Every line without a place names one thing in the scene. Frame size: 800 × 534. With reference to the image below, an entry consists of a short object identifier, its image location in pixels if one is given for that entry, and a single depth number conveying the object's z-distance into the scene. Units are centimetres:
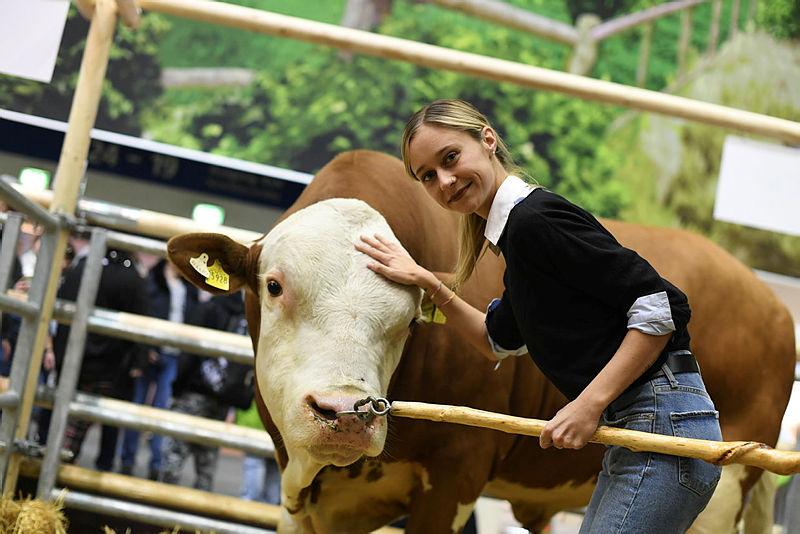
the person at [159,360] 519
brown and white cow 213
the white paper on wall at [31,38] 309
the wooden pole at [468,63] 317
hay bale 245
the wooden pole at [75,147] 294
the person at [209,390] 470
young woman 170
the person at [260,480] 480
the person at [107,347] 430
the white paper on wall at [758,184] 335
